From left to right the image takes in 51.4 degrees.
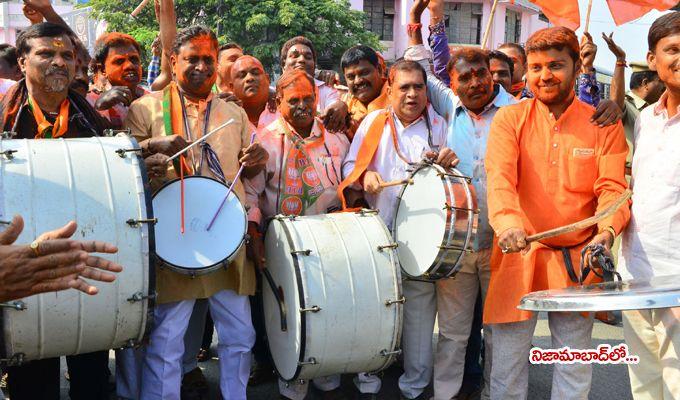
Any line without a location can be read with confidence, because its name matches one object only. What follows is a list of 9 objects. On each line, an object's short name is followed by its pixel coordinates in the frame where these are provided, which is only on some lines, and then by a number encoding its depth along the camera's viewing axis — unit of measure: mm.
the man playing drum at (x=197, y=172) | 4043
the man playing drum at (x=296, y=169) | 4582
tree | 26406
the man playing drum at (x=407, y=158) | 4727
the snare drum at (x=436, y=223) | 4094
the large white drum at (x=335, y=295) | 3912
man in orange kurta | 3848
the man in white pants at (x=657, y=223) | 3668
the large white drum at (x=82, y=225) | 3227
